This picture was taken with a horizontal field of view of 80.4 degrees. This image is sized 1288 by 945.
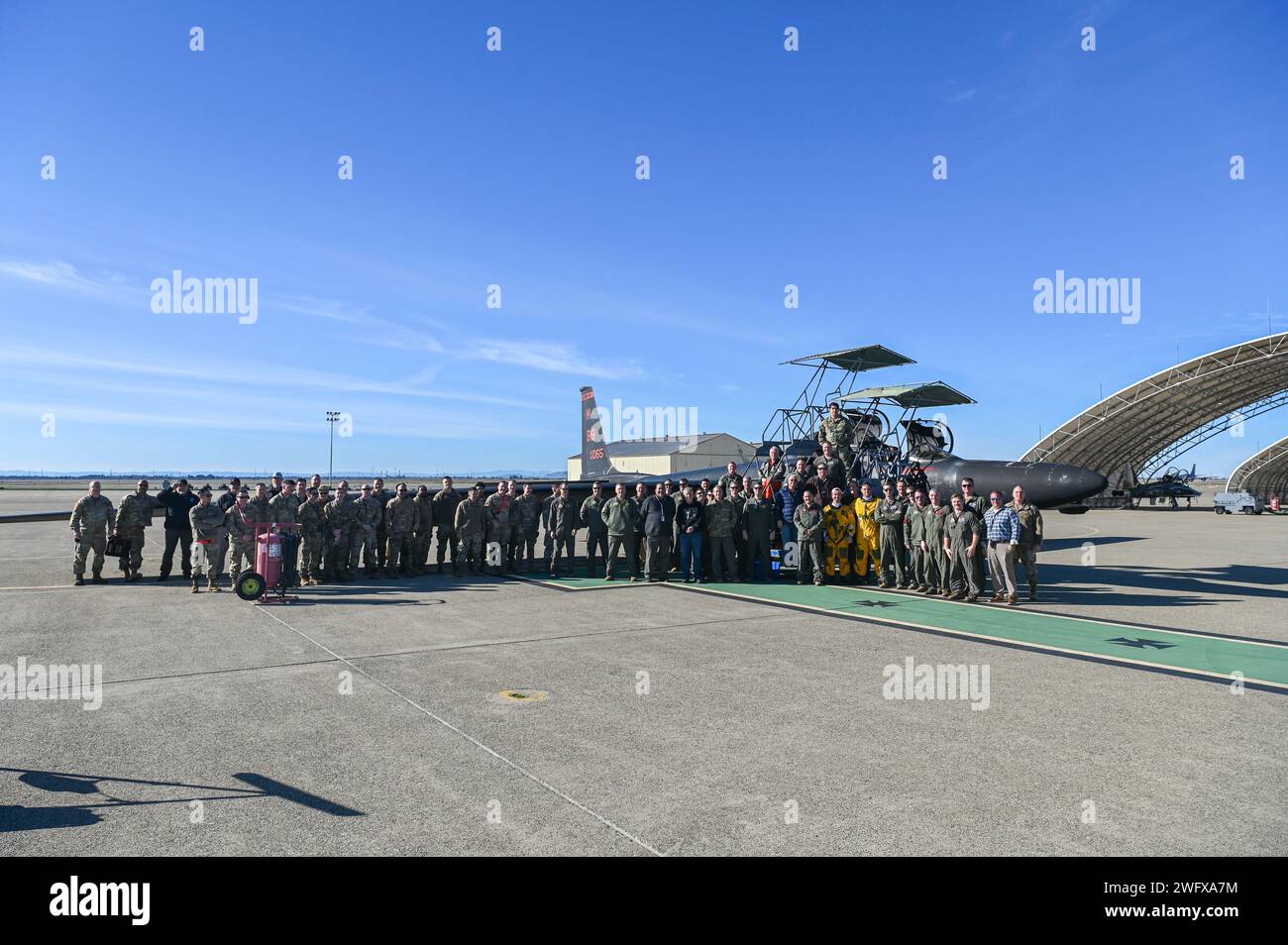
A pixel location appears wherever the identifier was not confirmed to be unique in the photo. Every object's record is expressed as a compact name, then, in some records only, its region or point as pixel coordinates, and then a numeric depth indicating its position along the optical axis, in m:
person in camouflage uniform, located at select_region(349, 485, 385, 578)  13.29
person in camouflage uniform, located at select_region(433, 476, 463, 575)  14.27
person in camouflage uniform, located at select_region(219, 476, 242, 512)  12.78
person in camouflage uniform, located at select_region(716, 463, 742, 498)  13.98
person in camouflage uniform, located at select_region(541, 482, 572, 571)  14.41
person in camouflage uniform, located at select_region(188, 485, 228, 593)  12.07
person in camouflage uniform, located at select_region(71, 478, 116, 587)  12.62
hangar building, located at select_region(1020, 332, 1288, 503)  40.34
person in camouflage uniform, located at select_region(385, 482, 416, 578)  13.72
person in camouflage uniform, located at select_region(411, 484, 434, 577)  13.96
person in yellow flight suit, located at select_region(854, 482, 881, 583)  12.80
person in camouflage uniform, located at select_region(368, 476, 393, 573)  13.63
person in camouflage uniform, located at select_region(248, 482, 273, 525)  12.18
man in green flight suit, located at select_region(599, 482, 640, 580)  13.43
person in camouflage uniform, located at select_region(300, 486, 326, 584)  12.69
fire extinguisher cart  10.82
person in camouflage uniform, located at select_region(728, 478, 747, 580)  13.42
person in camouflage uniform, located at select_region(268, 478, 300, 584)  11.97
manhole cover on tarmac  6.04
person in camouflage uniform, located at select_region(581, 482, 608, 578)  14.15
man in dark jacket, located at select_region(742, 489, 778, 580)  13.52
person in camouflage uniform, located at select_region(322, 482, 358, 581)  12.91
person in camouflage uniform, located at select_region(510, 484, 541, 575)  14.48
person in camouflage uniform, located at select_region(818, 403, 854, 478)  15.12
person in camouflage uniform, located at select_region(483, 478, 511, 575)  14.36
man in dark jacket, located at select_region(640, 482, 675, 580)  13.26
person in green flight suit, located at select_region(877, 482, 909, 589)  12.31
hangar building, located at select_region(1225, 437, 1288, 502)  60.12
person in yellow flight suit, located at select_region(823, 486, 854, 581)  13.12
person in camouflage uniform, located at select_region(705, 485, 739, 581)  13.27
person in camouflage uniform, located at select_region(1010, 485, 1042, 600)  10.86
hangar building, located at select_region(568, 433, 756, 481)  68.81
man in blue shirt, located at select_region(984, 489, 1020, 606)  10.79
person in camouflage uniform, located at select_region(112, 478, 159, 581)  12.92
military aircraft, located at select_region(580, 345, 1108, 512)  13.45
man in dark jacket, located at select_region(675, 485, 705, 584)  13.21
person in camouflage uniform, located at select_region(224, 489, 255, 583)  12.03
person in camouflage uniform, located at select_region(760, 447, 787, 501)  14.94
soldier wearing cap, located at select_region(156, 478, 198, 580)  13.08
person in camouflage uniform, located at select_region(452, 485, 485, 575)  14.05
